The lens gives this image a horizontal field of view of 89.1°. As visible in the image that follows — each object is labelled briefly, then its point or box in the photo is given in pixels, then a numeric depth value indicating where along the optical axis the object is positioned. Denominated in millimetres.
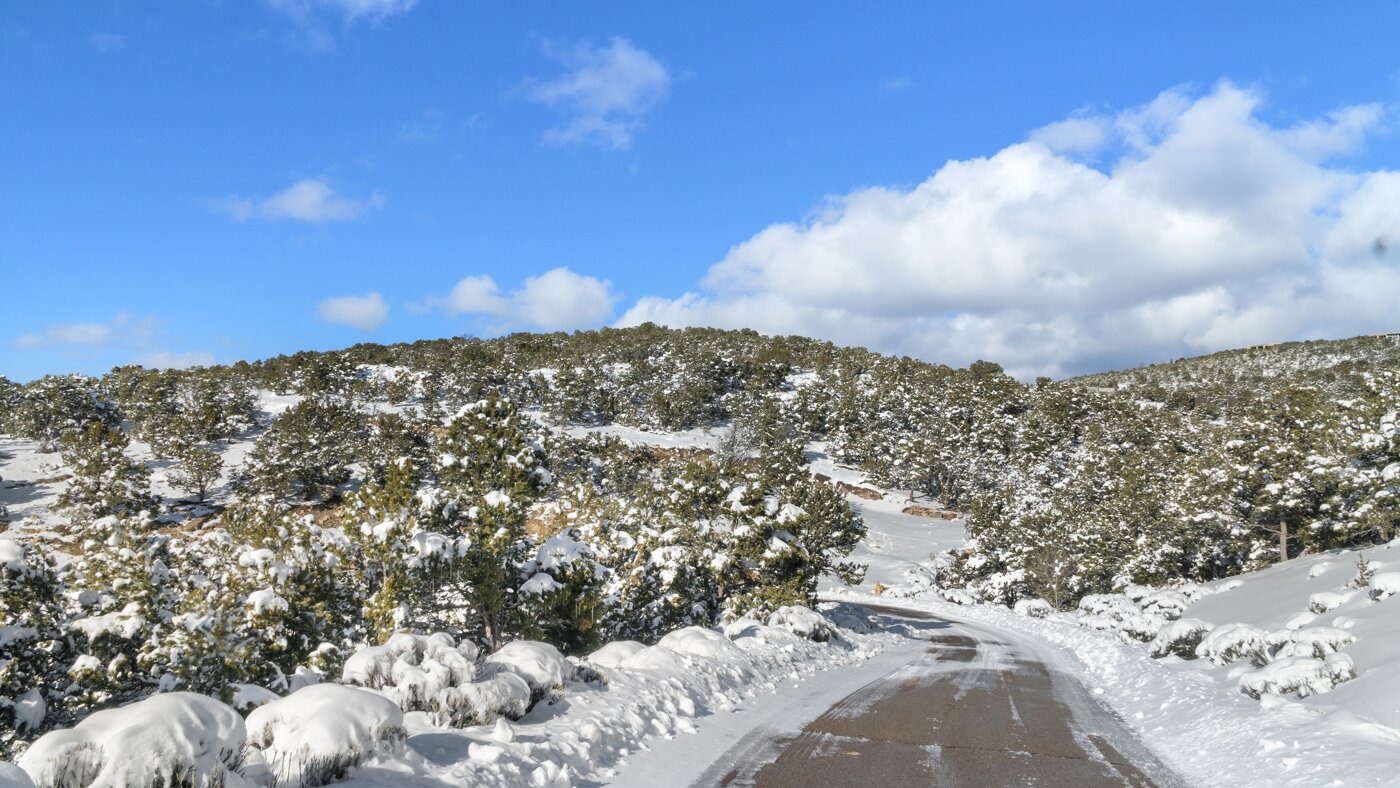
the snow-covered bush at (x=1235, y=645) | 14273
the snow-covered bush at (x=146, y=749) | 4781
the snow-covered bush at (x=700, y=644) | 14430
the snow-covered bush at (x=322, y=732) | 6051
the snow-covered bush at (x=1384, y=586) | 15762
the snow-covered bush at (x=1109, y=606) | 26745
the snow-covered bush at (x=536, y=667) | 9711
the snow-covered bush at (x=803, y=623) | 19842
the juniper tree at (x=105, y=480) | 54469
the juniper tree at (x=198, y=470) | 64500
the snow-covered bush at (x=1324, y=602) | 17141
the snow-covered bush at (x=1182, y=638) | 17438
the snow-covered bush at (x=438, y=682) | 8422
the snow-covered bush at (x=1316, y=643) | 12688
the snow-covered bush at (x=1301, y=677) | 11188
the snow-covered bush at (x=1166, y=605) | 23953
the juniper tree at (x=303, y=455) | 64562
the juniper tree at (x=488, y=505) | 16438
